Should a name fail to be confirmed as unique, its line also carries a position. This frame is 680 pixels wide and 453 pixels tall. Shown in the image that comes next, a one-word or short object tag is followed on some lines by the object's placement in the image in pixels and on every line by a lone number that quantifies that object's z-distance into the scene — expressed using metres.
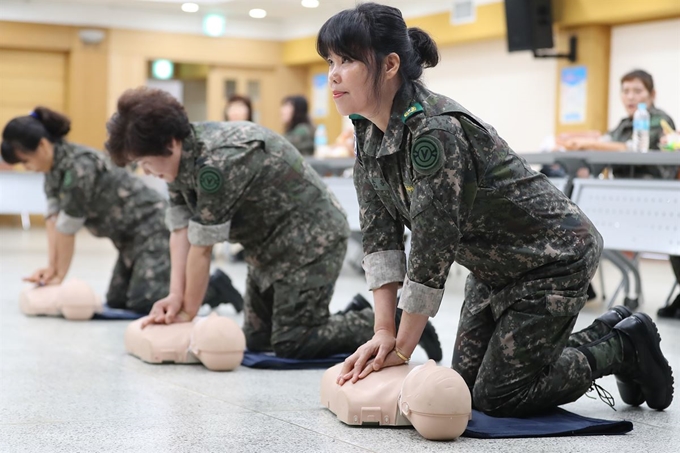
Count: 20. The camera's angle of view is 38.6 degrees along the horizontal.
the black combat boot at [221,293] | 4.65
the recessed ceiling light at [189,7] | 12.70
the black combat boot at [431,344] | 3.36
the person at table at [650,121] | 6.00
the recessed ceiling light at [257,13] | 13.05
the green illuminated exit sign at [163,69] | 15.01
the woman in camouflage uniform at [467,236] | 2.23
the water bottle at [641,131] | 5.79
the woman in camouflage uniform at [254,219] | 3.23
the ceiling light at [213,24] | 13.59
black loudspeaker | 9.89
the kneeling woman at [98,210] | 4.52
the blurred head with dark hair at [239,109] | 7.68
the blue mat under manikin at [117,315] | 4.61
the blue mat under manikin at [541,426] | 2.31
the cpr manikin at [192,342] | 3.19
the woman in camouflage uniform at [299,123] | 8.42
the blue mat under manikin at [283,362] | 3.33
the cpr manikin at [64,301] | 4.51
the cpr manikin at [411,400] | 2.24
